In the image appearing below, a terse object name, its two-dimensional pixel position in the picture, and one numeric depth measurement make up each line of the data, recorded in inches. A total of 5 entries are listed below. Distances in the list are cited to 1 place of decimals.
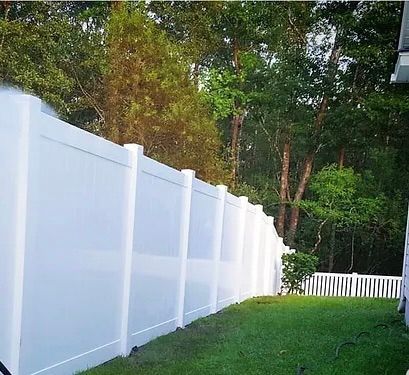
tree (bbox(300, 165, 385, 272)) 680.4
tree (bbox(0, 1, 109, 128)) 500.4
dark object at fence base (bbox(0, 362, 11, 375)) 89.1
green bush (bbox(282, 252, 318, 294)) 486.6
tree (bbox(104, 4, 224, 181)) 557.6
